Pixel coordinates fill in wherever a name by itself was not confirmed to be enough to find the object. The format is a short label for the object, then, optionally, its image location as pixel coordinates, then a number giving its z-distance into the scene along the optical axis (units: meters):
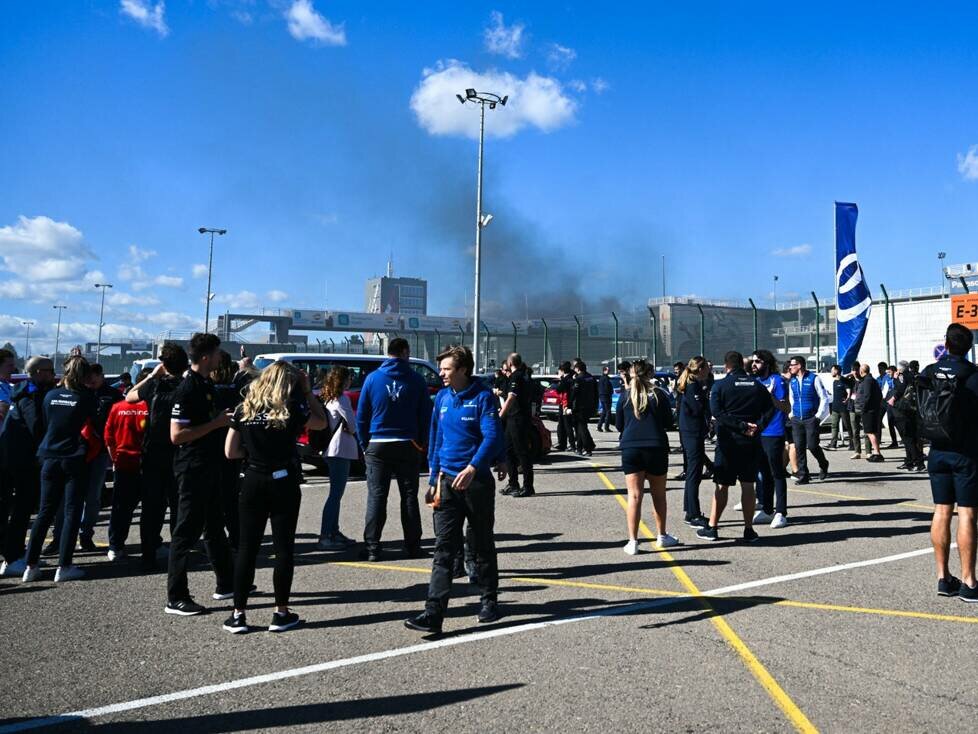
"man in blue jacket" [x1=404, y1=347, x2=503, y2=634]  5.07
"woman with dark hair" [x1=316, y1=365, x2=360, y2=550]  8.02
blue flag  20.38
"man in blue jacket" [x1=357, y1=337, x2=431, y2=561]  7.20
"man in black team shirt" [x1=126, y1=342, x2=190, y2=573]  6.74
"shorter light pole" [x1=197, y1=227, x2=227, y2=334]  56.19
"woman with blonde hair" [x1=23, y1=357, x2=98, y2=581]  6.45
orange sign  22.23
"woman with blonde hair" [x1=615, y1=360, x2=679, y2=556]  7.35
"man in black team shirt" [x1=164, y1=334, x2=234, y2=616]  5.41
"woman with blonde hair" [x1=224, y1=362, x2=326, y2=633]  4.96
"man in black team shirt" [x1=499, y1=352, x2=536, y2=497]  11.18
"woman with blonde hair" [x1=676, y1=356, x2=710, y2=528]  8.68
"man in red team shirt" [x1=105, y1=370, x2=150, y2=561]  7.43
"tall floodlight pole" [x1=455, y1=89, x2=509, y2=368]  28.34
